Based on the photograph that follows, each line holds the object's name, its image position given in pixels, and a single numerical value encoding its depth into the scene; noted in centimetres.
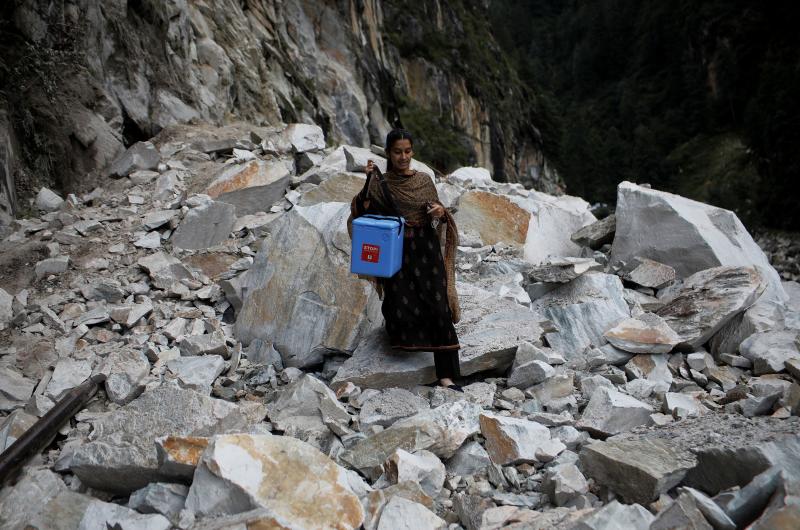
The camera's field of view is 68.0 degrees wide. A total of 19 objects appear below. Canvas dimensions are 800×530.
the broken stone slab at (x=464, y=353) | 358
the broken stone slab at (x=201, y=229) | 565
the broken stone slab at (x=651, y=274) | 496
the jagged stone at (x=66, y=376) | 362
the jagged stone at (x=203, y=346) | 409
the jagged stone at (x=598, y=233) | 568
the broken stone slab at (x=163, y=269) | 496
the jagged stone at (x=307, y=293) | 404
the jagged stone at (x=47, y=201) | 644
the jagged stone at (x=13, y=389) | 353
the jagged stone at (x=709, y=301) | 409
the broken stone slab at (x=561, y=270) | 450
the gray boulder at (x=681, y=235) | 495
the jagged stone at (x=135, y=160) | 707
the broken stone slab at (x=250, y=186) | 625
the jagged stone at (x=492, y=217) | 597
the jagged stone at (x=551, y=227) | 593
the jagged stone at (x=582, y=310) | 409
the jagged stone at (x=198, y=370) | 368
